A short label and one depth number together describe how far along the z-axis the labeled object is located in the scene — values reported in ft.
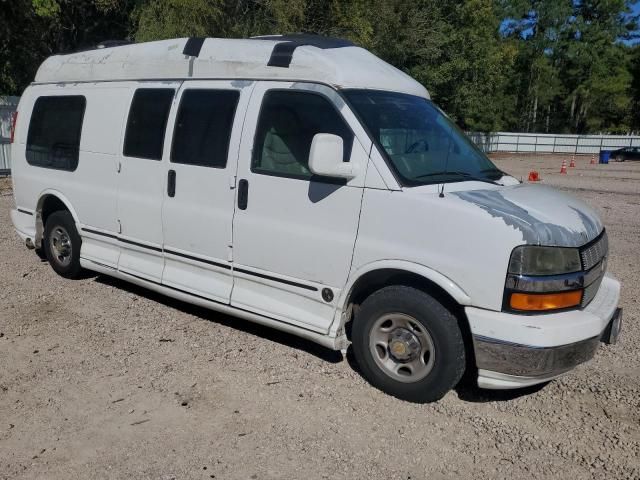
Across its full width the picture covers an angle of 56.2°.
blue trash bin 119.14
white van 11.92
